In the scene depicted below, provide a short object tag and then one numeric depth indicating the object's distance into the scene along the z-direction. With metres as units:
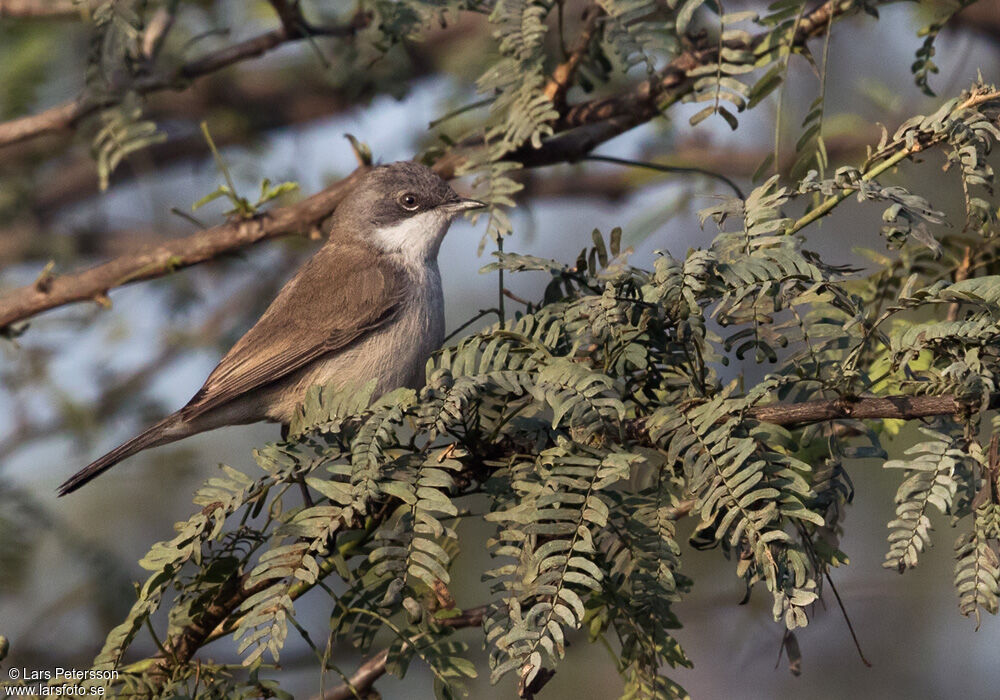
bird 7.91
